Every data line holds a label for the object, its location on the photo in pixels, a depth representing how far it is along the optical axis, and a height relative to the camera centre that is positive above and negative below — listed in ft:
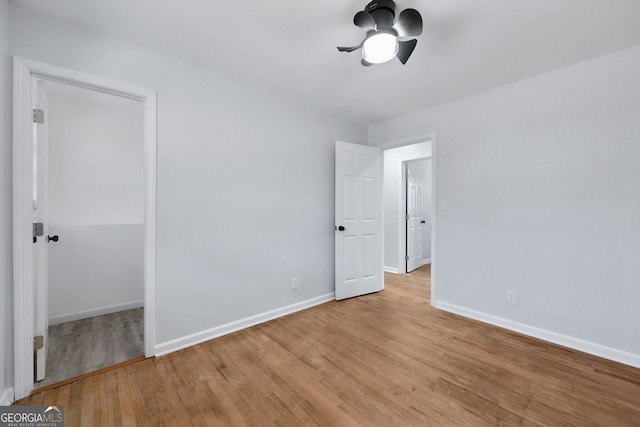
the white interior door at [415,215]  16.12 -0.15
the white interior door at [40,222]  5.79 -0.25
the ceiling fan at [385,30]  4.98 +3.81
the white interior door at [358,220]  11.31 -0.31
